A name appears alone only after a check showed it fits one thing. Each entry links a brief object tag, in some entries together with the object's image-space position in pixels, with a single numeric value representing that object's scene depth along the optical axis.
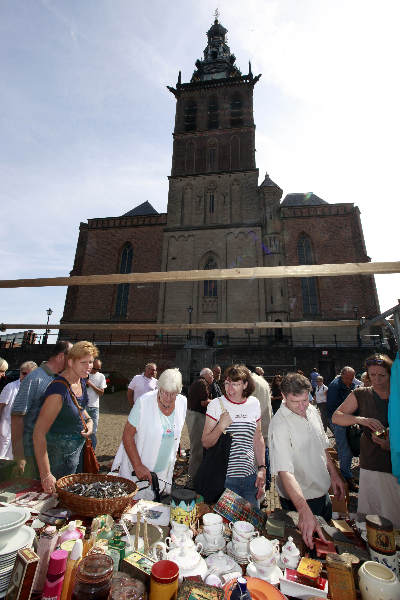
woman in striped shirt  2.73
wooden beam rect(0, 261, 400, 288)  3.40
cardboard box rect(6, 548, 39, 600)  1.11
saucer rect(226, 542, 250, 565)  1.54
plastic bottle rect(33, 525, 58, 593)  1.29
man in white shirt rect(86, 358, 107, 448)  5.02
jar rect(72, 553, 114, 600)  1.15
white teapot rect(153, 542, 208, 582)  1.37
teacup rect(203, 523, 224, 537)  1.62
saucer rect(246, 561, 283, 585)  1.40
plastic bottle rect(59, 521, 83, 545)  1.44
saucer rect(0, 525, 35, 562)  1.28
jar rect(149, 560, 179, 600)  1.19
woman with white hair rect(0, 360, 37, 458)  3.95
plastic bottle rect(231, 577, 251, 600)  1.17
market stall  1.20
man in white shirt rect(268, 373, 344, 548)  2.33
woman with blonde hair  2.38
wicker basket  1.78
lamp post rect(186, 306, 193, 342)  20.83
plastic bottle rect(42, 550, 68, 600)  1.14
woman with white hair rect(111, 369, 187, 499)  2.64
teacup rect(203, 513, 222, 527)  1.65
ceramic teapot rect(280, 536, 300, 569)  1.49
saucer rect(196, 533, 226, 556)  1.59
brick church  21.81
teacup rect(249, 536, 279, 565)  1.44
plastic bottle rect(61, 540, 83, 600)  1.19
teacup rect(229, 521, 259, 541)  1.60
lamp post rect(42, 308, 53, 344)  20.75
